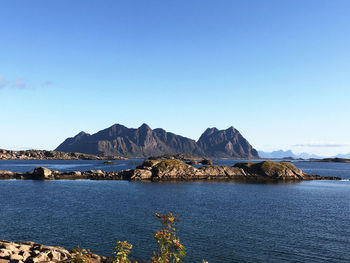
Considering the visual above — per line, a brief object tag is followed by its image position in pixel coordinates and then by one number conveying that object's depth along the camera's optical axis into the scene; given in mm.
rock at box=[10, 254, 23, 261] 27209
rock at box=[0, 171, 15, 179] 127731
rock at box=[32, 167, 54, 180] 126750
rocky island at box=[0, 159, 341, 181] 129500
